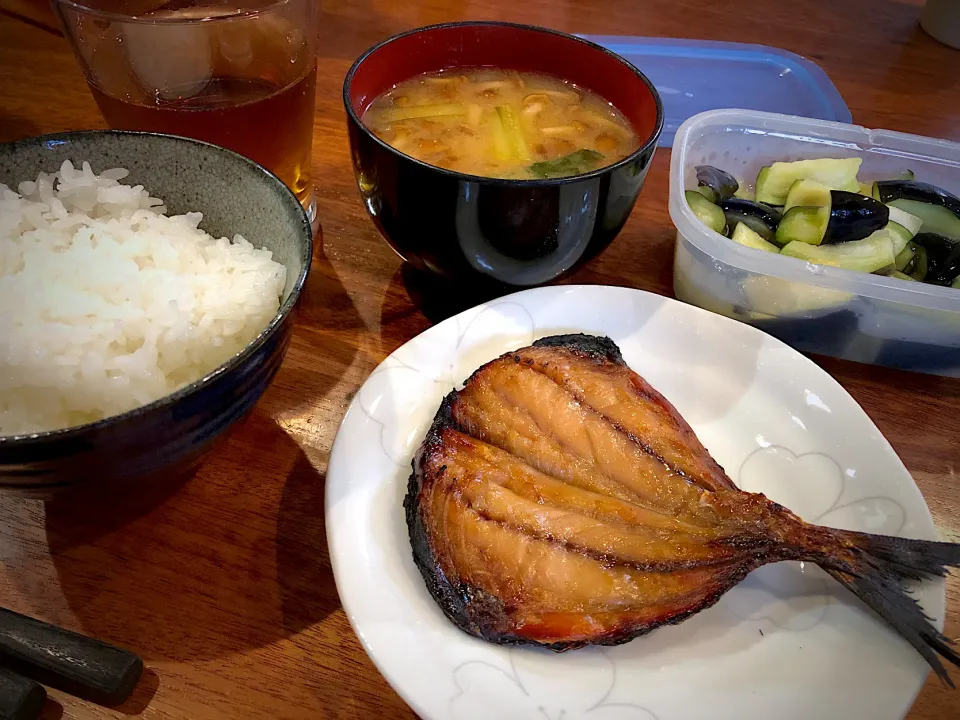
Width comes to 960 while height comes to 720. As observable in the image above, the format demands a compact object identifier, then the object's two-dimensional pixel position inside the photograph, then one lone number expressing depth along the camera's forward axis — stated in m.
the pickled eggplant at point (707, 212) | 0.34
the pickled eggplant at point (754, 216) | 0.35
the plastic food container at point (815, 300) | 0.31
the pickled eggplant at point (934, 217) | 0.35
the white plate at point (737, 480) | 0.21
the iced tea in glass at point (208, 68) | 0.29
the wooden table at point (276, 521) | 0.23
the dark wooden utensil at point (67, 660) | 0.21
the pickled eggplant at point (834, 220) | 0.33
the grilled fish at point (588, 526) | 0.22
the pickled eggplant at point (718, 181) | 0.36
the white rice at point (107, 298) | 0.22
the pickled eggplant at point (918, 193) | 0.35
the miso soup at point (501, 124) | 0.30
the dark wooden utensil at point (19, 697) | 0.20
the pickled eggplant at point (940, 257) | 0.33
